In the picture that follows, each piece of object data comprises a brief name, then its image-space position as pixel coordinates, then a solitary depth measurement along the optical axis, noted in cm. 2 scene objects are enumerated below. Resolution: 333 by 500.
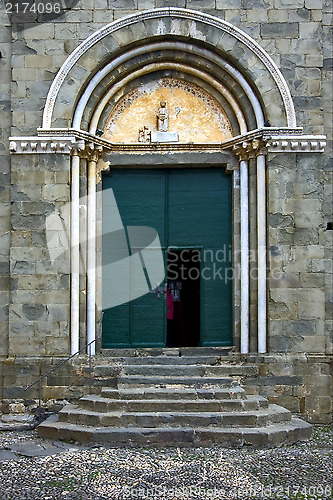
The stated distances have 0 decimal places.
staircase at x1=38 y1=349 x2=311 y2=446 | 670
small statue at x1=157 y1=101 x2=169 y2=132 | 902
